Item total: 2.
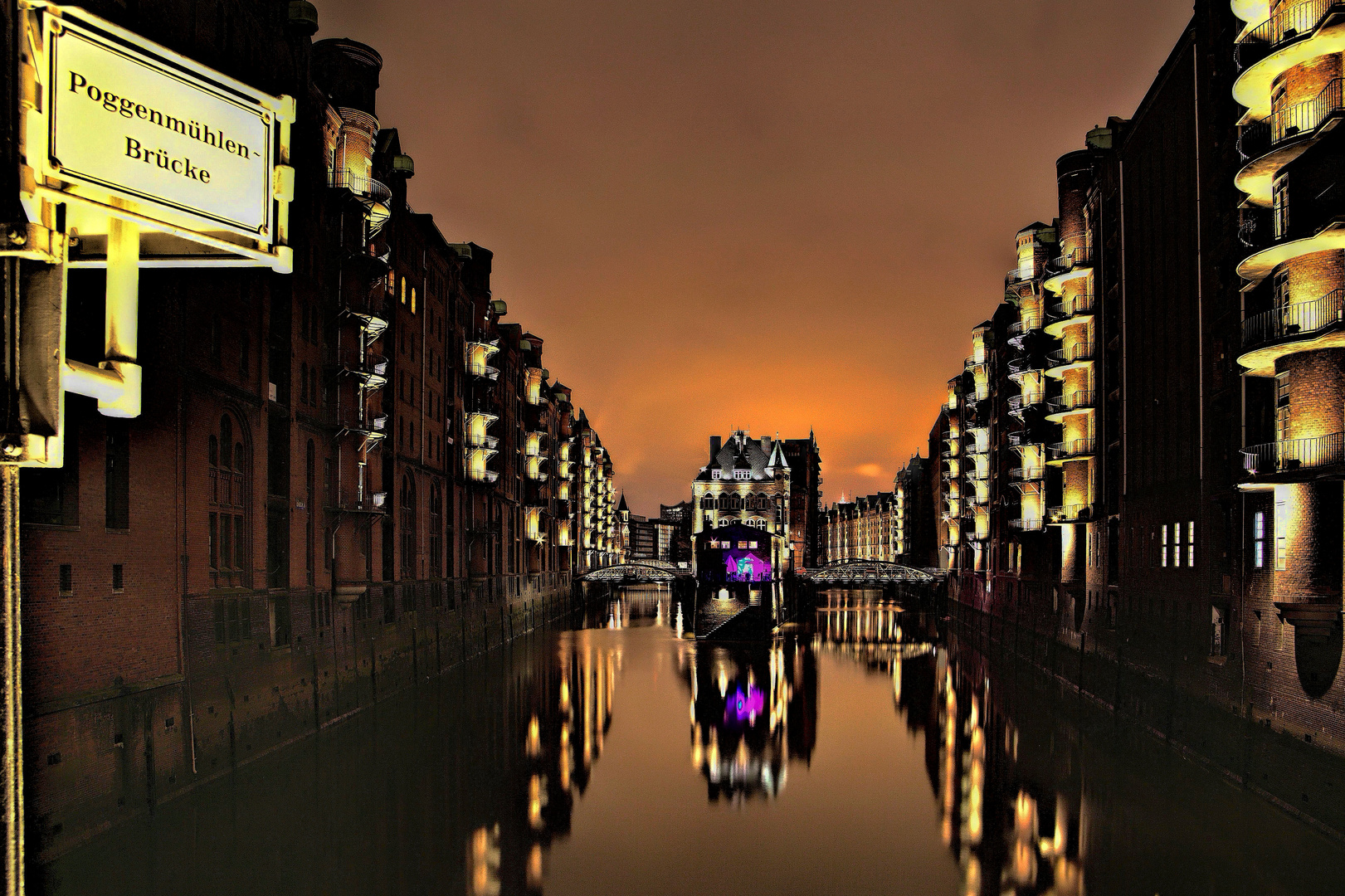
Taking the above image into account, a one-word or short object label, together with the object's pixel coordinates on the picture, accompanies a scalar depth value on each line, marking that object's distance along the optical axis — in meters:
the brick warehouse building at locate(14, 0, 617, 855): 17.59
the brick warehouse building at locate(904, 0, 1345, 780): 21.25
